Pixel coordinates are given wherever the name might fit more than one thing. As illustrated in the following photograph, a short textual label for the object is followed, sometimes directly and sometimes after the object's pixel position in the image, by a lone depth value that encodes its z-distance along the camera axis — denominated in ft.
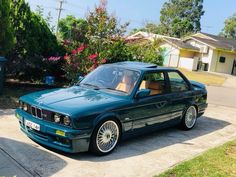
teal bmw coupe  11.54
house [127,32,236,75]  93.25
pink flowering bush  23.67
